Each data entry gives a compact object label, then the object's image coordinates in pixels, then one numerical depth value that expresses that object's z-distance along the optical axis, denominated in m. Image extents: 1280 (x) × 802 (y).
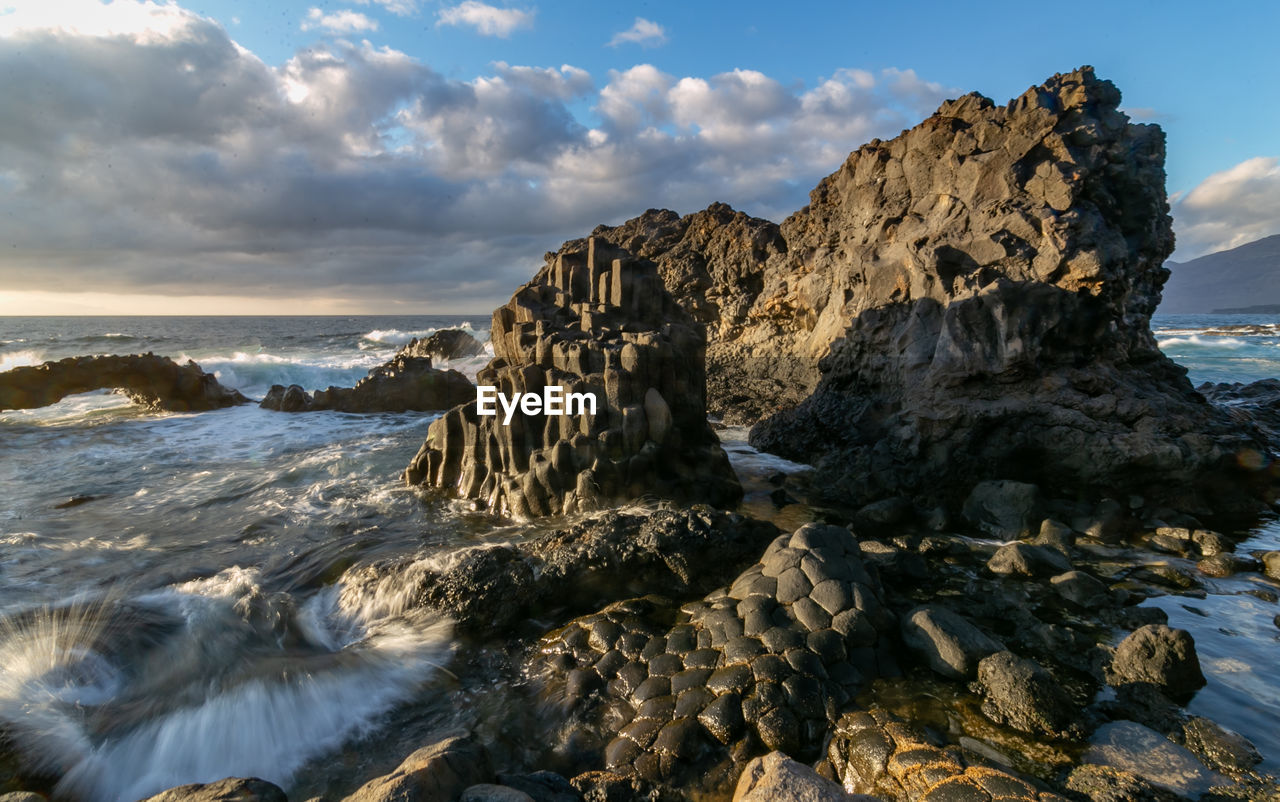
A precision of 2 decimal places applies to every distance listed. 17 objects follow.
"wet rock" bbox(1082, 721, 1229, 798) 3.51
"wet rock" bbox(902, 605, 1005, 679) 4.59
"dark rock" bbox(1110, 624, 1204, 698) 4.53
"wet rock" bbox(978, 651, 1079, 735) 4.03
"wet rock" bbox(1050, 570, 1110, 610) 5.90
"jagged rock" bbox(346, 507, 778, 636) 5.95
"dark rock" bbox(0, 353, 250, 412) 18.31
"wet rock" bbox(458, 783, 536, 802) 3.05
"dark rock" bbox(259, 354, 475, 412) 19.73
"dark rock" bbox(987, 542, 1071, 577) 6.62
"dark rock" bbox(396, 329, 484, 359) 33.91
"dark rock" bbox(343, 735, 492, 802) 2.97
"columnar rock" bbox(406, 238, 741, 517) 8.55
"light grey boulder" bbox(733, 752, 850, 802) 3.12
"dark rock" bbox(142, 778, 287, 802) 2.99
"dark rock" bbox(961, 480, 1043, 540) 8.20
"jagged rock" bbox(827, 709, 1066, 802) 3.25
